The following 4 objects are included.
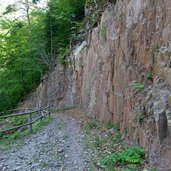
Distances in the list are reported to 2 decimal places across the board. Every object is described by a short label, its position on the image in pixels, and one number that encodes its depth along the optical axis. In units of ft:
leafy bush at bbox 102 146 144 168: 11.51
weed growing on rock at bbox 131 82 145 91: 13.71
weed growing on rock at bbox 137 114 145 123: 12.92
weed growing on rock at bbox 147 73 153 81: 13.23
